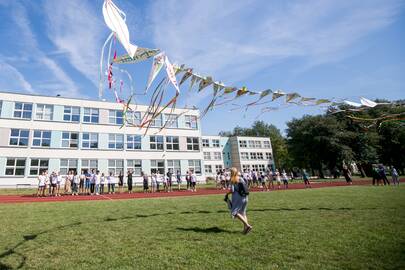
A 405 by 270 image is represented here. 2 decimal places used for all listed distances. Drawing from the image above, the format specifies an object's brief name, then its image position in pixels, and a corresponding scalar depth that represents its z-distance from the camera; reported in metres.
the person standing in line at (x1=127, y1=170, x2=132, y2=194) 22.53
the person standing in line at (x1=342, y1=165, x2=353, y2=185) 28.07
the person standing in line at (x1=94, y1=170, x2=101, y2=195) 20.27
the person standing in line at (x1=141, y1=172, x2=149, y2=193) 23.32
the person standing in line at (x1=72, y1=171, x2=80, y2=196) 20.25
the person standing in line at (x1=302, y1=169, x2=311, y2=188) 26.88
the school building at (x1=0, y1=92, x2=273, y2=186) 27.72
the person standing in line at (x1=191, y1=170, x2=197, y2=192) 23.65
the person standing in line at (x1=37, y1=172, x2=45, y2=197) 18.94
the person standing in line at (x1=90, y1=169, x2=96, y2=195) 20.45
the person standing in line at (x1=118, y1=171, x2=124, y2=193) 23.81
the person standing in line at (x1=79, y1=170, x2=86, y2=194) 21.86
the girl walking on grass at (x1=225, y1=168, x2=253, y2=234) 6.95
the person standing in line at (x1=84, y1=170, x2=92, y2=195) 21.27
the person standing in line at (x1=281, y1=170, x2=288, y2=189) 25.28
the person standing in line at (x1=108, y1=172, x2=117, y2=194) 21.95
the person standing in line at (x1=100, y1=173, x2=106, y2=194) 21.93
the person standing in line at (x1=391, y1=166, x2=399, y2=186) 22.22
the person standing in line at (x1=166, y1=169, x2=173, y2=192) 23.88
